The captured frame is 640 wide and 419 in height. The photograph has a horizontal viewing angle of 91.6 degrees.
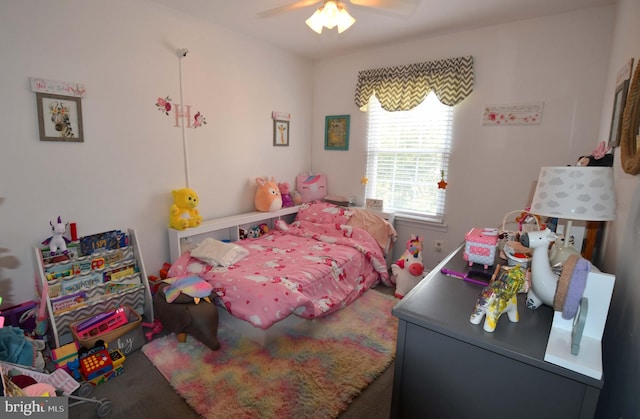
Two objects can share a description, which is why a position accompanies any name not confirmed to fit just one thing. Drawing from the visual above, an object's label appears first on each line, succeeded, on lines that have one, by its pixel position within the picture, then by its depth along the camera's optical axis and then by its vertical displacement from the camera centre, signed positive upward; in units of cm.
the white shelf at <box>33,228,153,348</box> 188 -98
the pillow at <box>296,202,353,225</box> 336 -59
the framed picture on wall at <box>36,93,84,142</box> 197 +22
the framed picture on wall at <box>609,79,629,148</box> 156 +30
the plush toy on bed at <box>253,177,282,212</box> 332 -40
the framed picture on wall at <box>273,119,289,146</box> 354 +30
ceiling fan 175 +86
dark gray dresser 88 -63
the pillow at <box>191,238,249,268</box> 245 -76
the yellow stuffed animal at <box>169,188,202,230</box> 261 -45
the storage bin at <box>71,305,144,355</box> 186 -111
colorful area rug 165 -127
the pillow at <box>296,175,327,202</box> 381 -33
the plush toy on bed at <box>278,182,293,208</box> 363 -41
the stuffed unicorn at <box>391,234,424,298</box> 286 -97
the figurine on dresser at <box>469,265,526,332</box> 101 -43
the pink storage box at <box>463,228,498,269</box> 149 -40
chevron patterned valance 286 +78
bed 205 -84
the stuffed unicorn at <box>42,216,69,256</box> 196 -55
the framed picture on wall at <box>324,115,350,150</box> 369 +33
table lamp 110 -11
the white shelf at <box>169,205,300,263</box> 263 -65
